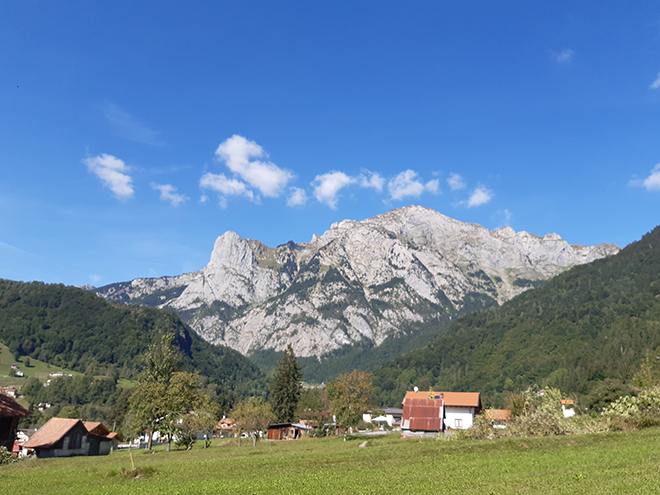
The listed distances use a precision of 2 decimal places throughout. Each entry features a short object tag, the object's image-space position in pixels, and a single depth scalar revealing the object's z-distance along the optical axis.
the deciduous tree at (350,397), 76.00
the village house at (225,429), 145.38
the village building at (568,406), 109.03
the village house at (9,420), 58.00
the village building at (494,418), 46.66
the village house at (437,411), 73.88
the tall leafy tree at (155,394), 71.50
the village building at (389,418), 139.80
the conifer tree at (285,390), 103.56
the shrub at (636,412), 41.28
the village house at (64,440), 69.88
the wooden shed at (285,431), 96.06
